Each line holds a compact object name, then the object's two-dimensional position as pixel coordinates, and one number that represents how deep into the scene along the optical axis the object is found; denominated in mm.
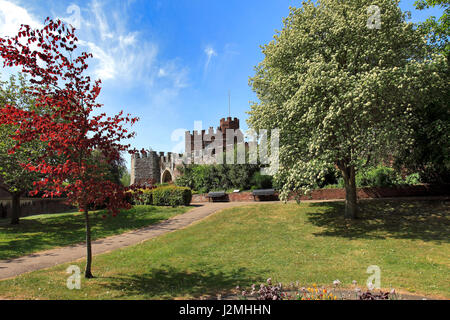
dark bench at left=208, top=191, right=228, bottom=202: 22391
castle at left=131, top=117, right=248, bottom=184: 37469
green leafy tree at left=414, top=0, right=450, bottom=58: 13453
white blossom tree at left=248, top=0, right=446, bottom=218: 10648
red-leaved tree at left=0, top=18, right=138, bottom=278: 6195
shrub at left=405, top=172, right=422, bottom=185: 17262
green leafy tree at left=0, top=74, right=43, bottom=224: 15289
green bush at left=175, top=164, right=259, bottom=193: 26312
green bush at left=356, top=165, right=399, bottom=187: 17125
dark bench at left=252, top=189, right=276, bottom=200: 19906
